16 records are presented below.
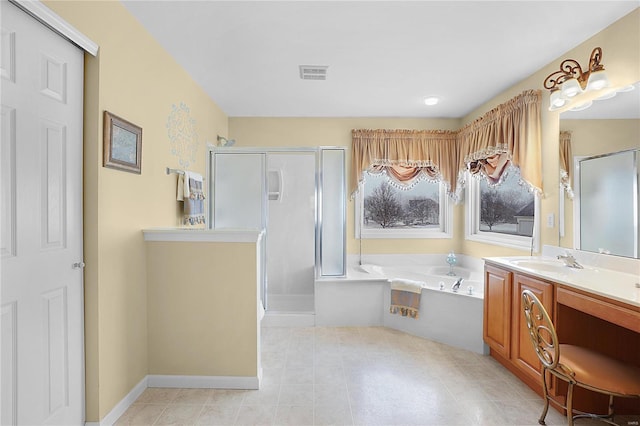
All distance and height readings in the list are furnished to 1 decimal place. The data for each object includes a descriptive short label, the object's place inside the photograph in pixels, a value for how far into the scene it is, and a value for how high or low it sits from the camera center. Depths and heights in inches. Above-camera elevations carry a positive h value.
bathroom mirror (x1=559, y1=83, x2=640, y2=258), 84.1 +12.2
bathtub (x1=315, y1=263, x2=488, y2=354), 120.0 -37.5
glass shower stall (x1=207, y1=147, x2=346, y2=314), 146.6 +6.9
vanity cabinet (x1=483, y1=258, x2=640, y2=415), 68.4 -28.8
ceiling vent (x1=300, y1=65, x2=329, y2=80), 113.4 +49.7
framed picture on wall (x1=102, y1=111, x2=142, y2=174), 74.6 +16.4
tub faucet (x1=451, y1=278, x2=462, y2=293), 128.5 -30.3
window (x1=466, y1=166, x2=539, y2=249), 133.3 +0.0
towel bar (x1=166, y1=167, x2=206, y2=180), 106.4 +13.5
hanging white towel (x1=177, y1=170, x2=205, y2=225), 114.0 +5.7
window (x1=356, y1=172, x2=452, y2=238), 178.9 +1.2
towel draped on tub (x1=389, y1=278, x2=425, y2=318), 133.2 -35.3
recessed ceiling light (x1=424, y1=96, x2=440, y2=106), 142.9 +49.0
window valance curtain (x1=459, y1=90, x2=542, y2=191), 114.3 +28.2
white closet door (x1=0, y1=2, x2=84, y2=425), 54.2 -2.5
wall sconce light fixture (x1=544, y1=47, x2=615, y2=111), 87.0 +36.6
